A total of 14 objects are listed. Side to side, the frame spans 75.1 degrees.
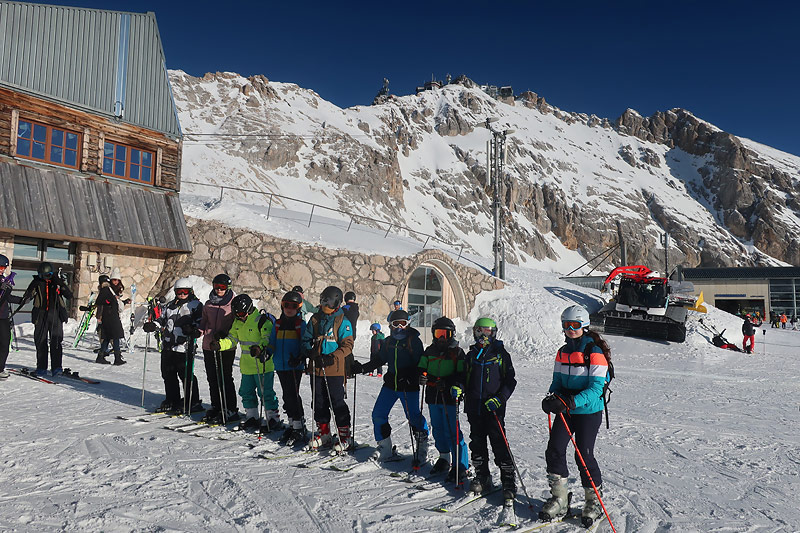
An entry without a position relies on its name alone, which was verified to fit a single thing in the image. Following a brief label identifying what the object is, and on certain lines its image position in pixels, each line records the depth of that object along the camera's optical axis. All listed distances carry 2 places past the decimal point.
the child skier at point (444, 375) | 4.32
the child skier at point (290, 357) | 5.26
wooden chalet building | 12.80
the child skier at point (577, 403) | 3.60
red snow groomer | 18.34
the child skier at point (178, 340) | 6.00
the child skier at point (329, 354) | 4.97
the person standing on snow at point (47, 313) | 7.77
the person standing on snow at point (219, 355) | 5.79
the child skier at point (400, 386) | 4.71
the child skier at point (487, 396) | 3.99
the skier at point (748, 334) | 17.64
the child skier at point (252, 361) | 5.47
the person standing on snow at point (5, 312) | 7.20
